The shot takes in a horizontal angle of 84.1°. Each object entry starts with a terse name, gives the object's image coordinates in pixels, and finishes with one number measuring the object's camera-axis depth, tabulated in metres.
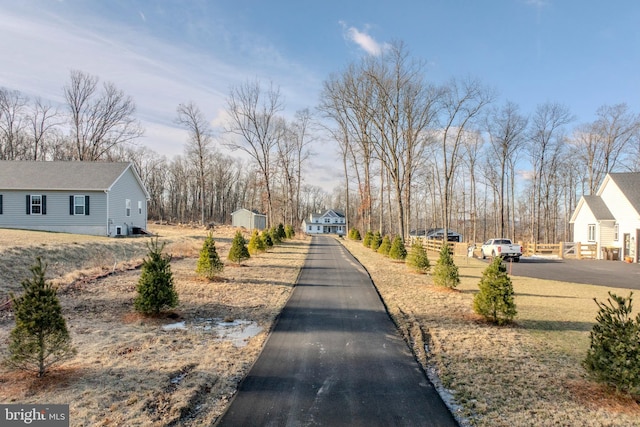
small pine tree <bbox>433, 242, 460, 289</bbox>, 10.67
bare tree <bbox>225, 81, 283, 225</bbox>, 35.03
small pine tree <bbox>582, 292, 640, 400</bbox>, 3.83
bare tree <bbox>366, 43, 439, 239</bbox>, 25.07
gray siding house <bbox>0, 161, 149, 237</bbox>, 21.33
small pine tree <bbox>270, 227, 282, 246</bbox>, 27.09
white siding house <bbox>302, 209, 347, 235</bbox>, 84.61
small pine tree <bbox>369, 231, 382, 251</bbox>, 25.50
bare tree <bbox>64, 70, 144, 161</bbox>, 37.44
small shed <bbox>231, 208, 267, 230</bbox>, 57.08
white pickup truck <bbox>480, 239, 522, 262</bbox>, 22.21
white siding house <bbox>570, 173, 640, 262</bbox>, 23.58
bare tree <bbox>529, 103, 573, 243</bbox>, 38.25
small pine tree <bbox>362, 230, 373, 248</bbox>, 28.99
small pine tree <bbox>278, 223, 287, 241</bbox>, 30.69
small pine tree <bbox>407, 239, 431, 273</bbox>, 14.19
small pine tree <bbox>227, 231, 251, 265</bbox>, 14.26
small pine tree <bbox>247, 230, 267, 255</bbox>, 19.64
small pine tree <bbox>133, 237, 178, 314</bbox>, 6.93
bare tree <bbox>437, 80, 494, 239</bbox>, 26.73
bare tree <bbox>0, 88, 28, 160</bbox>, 39.06
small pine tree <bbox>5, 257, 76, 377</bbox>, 4.04
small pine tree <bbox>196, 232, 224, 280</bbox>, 10.66
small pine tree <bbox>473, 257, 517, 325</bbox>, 7.10
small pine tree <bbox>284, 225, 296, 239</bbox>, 36.28
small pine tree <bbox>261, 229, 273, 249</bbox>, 21.66
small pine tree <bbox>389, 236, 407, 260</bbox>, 18.70
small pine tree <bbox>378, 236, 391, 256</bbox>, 21.52
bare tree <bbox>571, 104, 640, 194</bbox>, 36.25
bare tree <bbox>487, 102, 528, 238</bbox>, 35.84
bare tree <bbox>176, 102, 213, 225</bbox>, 40.97
